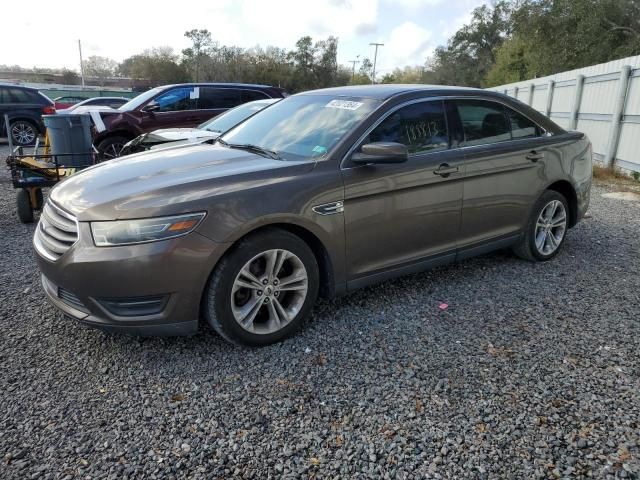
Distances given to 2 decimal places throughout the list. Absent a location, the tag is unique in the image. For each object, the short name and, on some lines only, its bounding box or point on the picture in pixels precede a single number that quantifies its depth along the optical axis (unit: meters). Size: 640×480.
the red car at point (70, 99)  24.92
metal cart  5.95
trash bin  6.34
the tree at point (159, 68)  57.25
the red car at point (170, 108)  9.07
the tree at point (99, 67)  89.75
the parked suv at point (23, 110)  13.51
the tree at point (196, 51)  55.68
